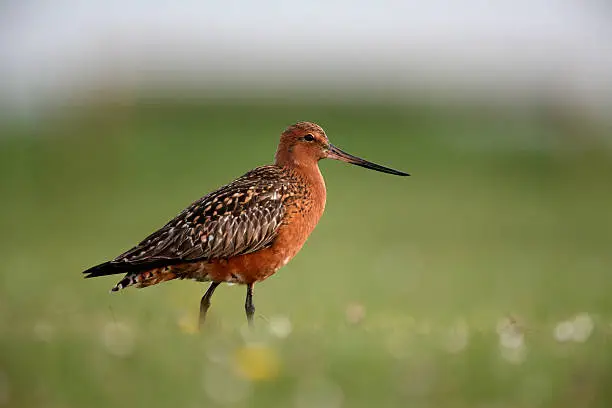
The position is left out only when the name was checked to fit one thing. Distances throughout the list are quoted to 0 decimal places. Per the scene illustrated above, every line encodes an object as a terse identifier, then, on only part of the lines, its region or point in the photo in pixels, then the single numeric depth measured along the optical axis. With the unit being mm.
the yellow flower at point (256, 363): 13836
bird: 18453
